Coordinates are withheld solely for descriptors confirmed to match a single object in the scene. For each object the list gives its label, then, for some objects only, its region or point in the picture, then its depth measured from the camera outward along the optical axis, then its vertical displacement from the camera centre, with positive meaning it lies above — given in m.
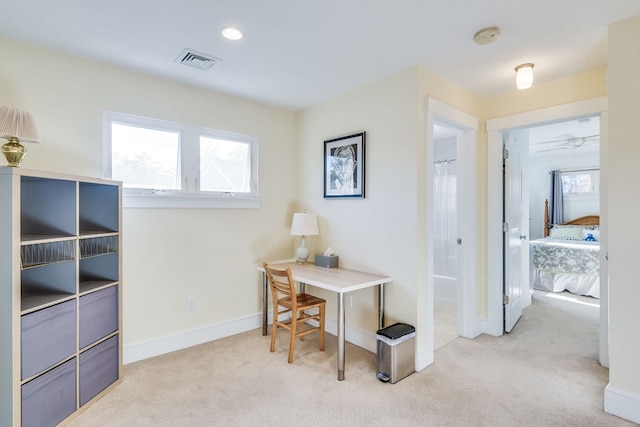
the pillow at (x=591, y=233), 5.17 -0.36
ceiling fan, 4.95 +1.14
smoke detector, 1.95 +1.11
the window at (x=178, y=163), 2.56 +0.45
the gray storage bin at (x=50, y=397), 1.65 -1.01
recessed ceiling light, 1.96 +1.14
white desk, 2.31 -0.55
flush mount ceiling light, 2.40 +1.03
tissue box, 3.06 -0.47
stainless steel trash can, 2.23 -1.02
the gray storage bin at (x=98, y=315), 1.99 -0.67
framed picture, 2.89 +0.44
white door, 3.16 -0.16
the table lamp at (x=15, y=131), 1.66 +0.45
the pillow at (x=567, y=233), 5.35 -0.38
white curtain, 4.30 -0.11
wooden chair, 2.54 -0.78
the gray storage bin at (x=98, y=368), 1.96 -1.02
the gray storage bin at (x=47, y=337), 1.65 -0.69
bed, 4.31 -0.76
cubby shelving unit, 1.59 -0.49
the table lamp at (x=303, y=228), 3.17 -0.16
